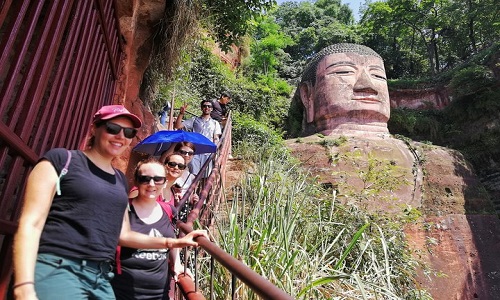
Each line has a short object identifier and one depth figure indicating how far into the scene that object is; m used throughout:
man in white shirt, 5.80
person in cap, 1.21
